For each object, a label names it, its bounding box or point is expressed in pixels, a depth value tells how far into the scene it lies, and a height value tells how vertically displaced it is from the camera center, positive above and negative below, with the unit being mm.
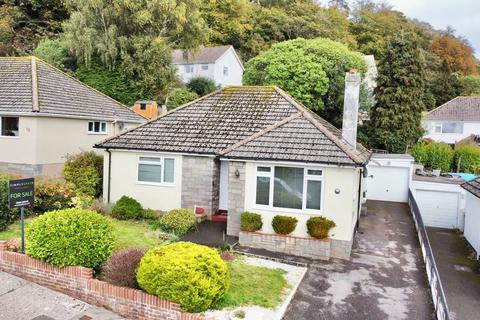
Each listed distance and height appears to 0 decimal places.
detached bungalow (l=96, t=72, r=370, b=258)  13344 -745
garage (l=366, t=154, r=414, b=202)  25672 -1791
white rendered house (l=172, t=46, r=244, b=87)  48094 +9720
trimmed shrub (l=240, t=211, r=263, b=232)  13719 -2656
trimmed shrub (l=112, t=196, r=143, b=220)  16156 -2826
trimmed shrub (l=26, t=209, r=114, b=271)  9477 -2473
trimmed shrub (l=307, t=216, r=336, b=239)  13055 -2576
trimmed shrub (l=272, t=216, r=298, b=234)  13422 -2621
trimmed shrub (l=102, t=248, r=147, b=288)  9102 -2972
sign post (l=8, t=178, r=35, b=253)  10352 -1529
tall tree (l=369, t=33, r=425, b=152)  34281 +4643
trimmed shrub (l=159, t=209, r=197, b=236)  14516 -2952
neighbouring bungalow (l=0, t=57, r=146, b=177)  19625 +1037
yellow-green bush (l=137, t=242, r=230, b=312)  8211 -2840
